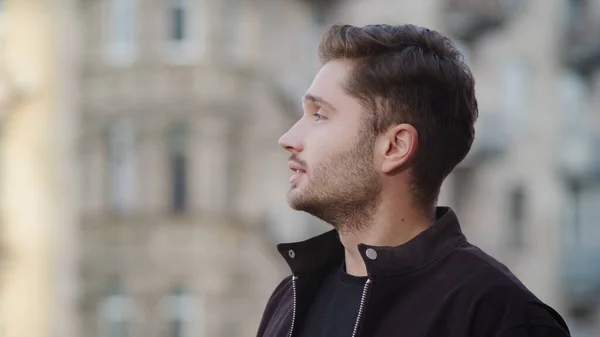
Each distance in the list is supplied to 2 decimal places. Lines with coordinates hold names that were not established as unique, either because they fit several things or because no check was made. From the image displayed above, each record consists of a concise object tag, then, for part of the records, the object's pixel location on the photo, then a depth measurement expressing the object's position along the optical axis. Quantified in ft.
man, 9.14
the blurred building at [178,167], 62.49
